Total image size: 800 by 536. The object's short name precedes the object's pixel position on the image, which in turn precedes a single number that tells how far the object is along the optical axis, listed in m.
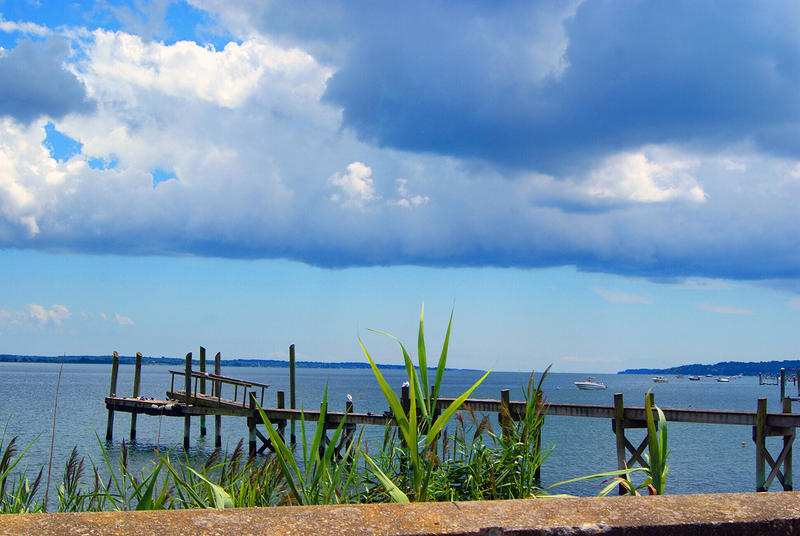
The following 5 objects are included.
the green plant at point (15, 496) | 4.21
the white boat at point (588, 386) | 133.12
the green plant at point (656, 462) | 4.19
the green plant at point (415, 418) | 3.34
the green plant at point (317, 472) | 3.42
